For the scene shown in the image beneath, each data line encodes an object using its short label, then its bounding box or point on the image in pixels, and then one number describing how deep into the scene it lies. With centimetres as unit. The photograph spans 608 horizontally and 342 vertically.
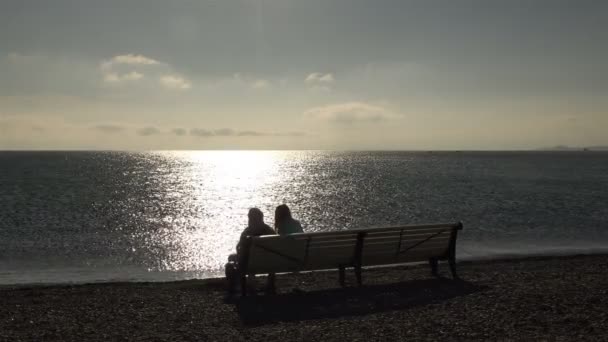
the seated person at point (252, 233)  968
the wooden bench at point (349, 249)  928
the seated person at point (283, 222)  1001
